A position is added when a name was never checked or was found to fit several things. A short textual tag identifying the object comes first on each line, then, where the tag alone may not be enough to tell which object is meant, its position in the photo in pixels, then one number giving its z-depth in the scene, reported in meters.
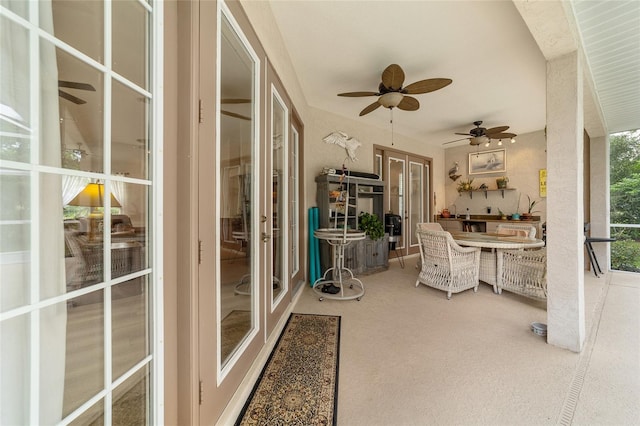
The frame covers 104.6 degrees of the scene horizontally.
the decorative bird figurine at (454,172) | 6.57
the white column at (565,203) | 1.98
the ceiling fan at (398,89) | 2.57
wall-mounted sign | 5.40
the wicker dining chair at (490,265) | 3.45
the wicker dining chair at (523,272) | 3.01
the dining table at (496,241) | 3.09
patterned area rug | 1.38
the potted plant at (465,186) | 6.30
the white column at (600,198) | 4.41
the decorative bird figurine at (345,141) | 4.29
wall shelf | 5.83
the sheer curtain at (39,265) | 0.58
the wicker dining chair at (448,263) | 3.21
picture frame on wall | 5.95
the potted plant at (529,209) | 5.47
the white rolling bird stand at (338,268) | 3.13
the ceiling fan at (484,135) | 4.34
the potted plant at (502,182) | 5.80
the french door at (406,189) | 5.46
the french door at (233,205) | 1.17
